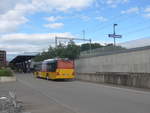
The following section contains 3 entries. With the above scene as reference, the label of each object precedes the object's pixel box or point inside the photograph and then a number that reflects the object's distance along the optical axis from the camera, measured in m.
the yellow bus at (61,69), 20.29
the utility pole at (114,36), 23.59
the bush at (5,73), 22.81
